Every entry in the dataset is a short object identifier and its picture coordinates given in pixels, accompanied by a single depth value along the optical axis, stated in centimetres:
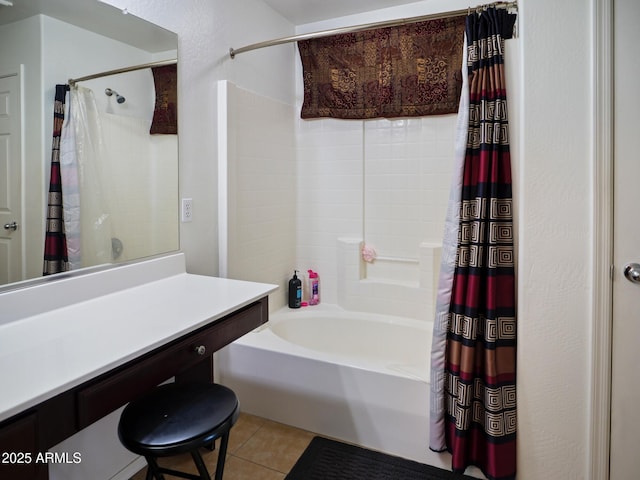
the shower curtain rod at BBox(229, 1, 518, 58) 154
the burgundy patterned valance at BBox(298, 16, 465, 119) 238
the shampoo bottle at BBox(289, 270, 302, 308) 276
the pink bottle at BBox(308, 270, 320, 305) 286
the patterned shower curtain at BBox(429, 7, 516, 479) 153
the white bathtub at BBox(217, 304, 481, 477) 179
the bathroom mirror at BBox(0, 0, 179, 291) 127
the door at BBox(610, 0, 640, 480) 137
